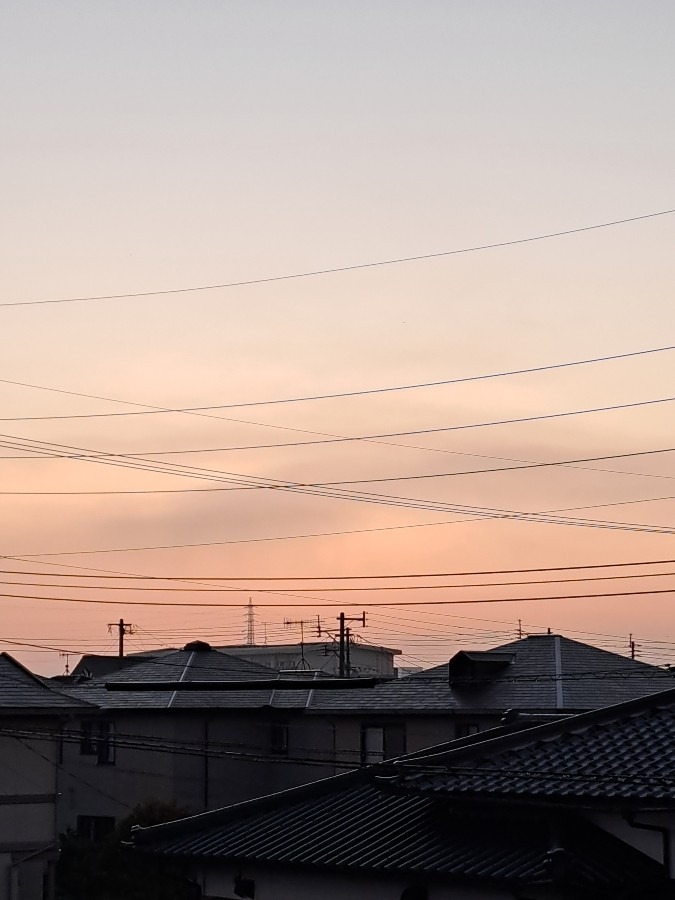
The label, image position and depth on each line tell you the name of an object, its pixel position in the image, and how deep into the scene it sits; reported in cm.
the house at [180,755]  4947
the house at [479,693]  4472
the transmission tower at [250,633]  15162
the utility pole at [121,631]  9500
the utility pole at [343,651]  7663
